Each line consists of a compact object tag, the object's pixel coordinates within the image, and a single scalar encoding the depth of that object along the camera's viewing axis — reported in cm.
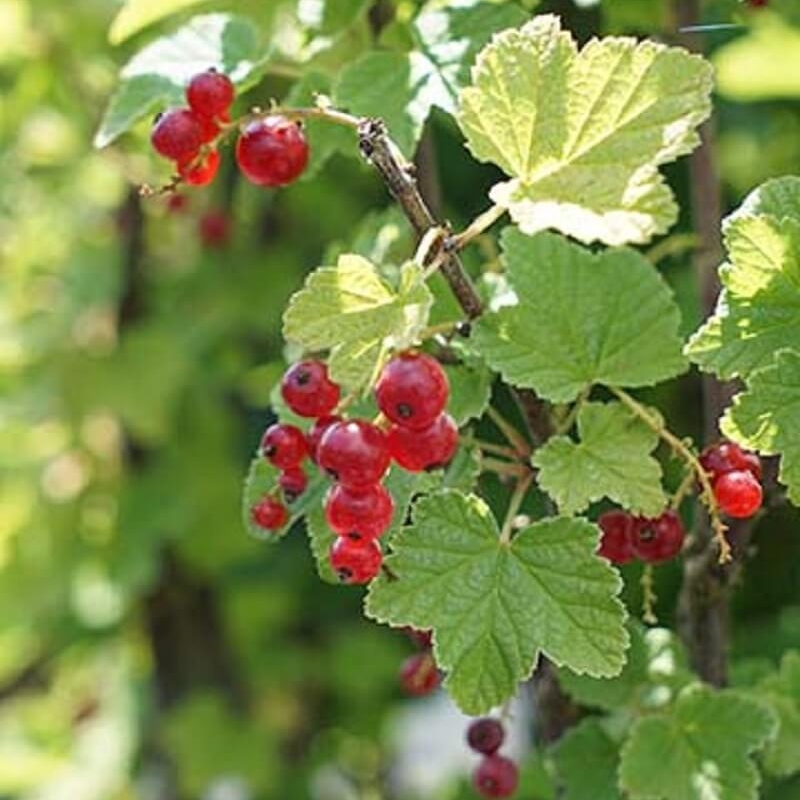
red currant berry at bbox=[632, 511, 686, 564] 44
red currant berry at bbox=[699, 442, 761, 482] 43
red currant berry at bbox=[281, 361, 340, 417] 43
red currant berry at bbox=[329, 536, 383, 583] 42
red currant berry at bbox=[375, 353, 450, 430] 41
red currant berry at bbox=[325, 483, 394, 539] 41
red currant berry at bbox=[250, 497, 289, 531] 45
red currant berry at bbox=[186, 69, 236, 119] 46
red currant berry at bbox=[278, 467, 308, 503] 44
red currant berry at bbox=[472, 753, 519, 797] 49
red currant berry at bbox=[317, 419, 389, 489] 41
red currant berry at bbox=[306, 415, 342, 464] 43
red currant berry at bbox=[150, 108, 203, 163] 45
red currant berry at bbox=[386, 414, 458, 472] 42
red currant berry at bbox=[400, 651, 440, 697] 47
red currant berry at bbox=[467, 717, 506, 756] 48
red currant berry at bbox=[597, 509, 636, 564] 45
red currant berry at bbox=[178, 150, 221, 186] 46
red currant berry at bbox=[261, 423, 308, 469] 44
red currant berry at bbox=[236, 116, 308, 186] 45
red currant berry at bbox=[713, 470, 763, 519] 43
